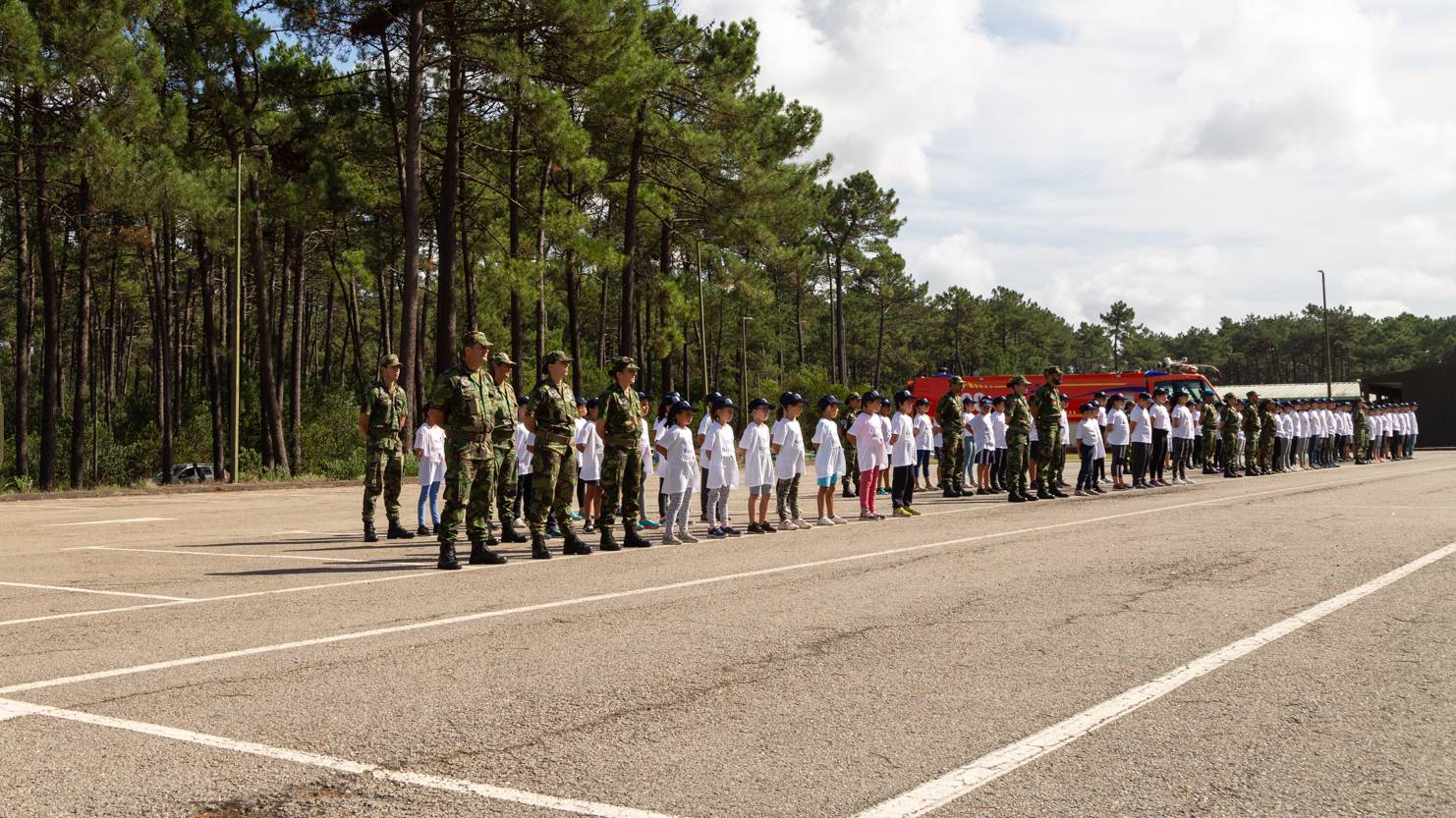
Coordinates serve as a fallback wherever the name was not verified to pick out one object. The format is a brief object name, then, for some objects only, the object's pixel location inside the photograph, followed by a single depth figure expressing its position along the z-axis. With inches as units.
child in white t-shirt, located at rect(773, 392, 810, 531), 609.3
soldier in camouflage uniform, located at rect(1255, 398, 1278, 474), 1157.7
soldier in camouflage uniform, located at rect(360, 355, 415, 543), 556.4
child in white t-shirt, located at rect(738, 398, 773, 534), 592.1
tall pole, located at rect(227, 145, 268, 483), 1137.4
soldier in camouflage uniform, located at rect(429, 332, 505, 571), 407.8
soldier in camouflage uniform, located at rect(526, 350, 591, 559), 448.7
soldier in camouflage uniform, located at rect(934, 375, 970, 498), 814.5
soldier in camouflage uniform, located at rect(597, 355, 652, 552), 486.0
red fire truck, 1750.7
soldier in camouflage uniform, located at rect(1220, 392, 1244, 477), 1095.6
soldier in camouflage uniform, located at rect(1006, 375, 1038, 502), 778.8
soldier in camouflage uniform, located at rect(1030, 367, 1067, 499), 793.6
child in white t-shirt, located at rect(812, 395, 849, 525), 638.5
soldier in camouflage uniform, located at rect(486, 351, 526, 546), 430.9
